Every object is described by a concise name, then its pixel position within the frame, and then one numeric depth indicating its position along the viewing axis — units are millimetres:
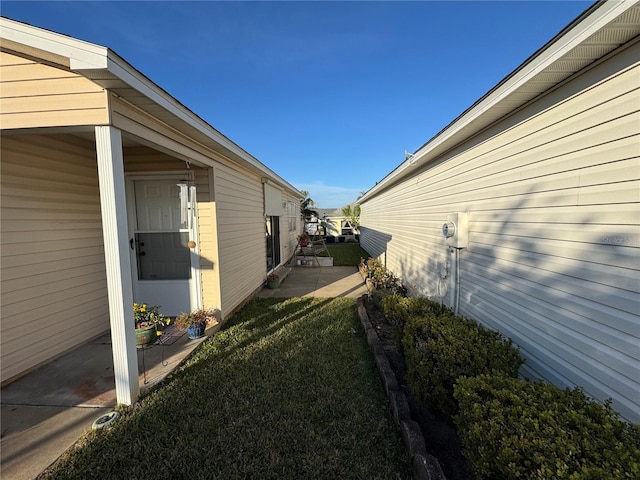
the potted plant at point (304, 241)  11756
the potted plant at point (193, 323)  4047
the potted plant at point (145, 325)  3564
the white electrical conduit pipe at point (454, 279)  3795
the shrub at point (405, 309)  3390
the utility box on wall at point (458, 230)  3555
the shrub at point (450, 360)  2219
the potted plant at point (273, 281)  7455
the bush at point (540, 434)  1234
